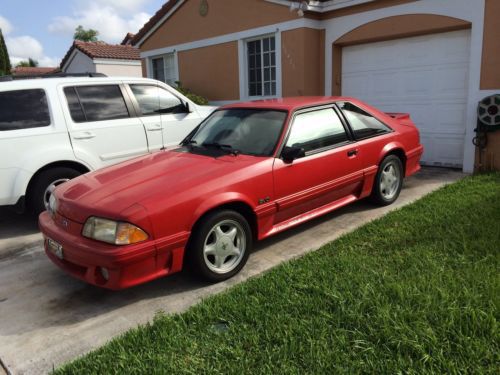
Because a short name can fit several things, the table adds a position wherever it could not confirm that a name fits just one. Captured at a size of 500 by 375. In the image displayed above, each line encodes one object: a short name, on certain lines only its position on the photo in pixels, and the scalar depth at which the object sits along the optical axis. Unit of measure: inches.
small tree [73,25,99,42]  2790.4
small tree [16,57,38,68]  2527.3
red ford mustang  133.6
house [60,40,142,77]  835.4
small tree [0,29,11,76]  1233.9
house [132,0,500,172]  279.9
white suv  209.8
